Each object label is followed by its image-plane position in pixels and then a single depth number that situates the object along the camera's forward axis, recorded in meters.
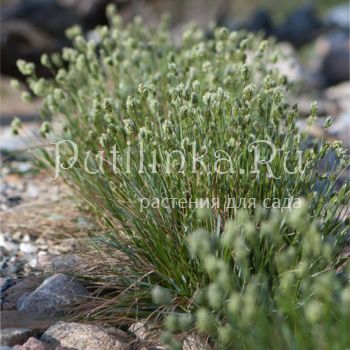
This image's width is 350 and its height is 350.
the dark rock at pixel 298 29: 10.66
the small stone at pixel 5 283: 3.03
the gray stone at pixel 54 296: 2.75
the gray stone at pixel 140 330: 2.51
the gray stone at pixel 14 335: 2.42
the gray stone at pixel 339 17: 11.88
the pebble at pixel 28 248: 3.53
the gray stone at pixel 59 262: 3.01
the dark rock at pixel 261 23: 10.40
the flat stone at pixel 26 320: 2.60
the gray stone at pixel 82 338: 2.40
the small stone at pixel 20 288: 2.93
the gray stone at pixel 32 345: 2.30
